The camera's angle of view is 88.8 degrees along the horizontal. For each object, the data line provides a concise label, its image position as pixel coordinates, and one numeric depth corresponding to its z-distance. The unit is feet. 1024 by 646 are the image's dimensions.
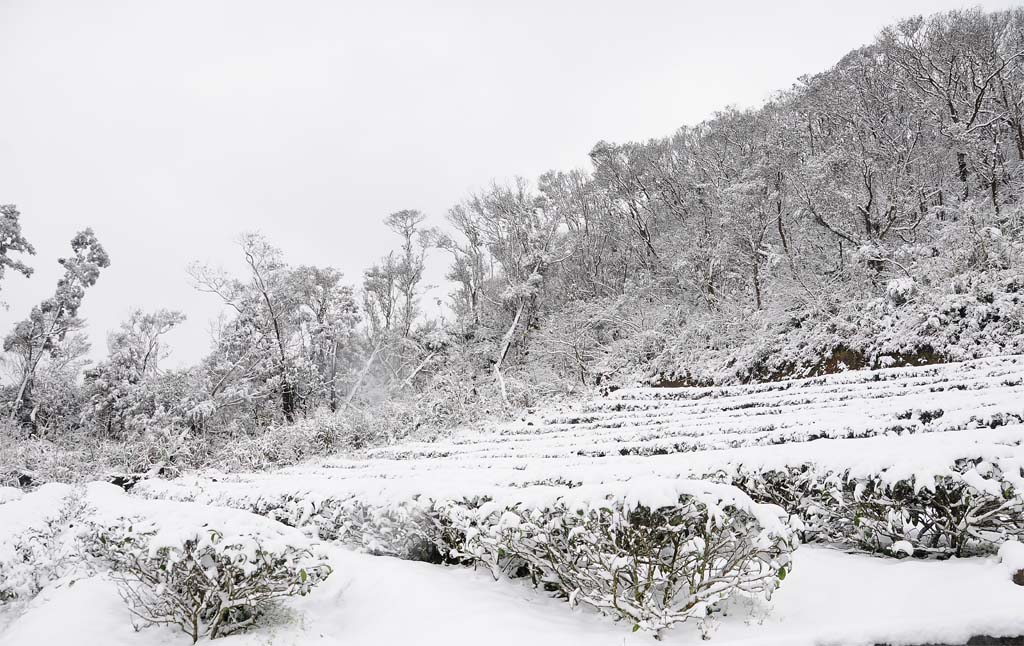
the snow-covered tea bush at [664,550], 10.32
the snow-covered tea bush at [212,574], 11.18
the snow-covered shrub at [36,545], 16.38
